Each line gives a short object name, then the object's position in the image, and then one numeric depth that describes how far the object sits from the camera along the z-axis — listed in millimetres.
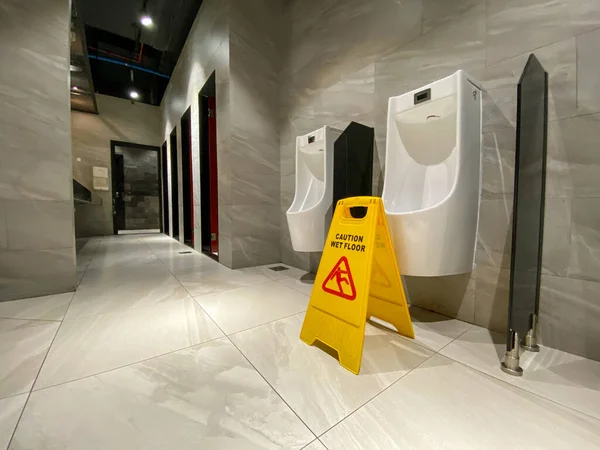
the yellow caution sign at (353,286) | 992
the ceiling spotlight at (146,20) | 3439
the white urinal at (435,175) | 1134
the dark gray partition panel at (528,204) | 924
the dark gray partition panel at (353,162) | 1638
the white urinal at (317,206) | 1887
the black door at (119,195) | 5711
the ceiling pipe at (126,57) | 4316
